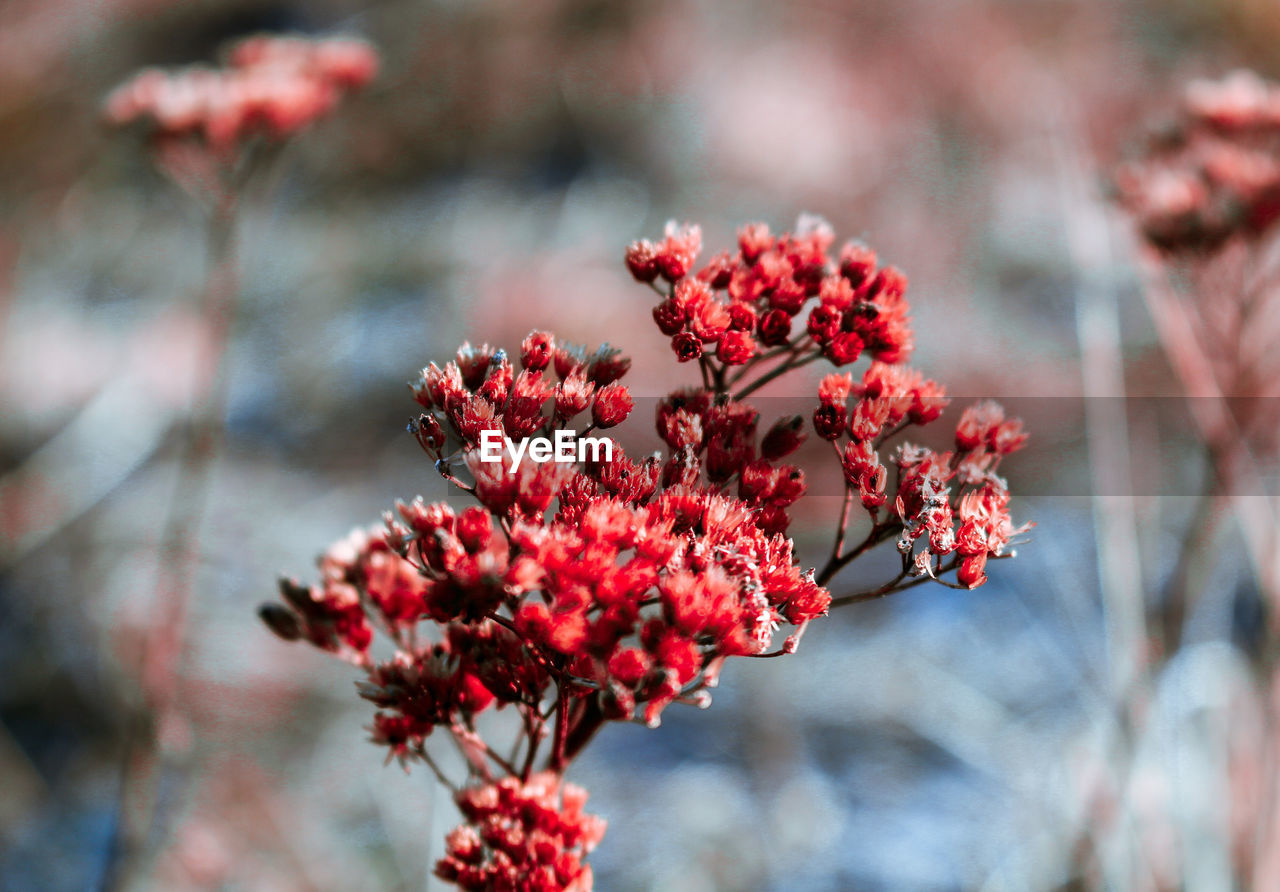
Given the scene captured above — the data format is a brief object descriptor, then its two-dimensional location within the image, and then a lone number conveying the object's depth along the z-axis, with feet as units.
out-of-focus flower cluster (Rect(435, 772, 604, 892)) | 1.12
